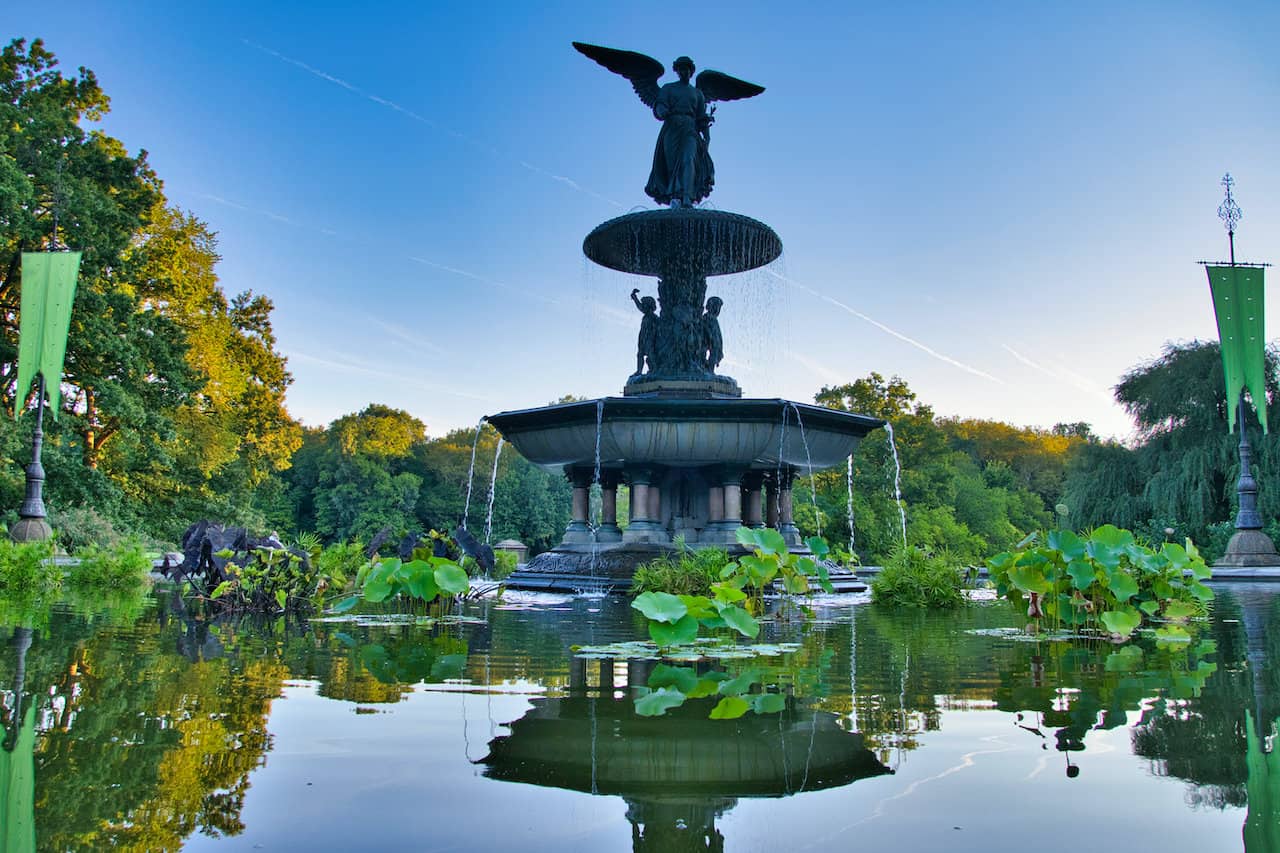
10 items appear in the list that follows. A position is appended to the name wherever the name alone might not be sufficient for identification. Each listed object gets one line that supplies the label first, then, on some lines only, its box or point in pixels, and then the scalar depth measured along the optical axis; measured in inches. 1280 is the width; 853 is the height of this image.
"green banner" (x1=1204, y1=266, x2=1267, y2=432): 718.5
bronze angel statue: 569.9
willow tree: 1032.8
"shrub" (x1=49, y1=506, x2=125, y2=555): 750.5
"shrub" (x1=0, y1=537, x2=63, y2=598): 380.8
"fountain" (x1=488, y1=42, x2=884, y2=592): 455.2
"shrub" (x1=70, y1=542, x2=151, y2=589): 439.5
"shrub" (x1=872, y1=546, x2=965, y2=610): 358.6
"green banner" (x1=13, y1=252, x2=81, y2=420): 537.0
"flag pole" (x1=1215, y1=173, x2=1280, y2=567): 783.1
